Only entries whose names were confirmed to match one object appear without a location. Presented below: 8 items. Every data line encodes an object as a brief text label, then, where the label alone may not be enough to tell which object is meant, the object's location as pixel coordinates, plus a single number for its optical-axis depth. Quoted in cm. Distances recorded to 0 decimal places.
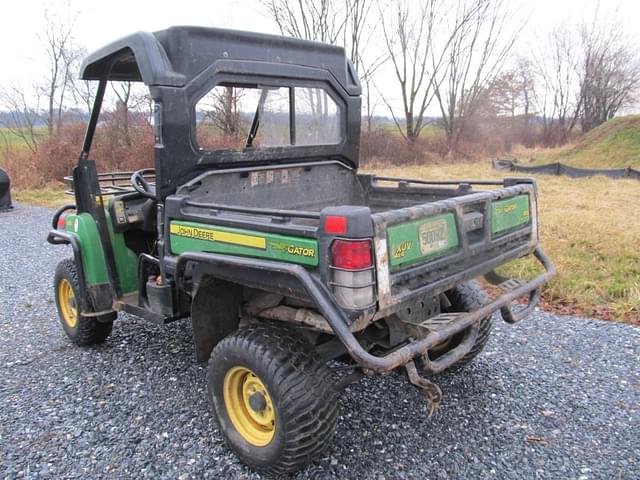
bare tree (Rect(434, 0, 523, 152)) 2498
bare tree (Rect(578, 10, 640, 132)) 2898
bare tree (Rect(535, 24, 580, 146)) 2977
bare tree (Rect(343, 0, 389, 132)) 2195
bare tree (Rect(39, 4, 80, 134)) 1828
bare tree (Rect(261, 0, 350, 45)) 2123
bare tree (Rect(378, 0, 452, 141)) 2320
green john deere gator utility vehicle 235
